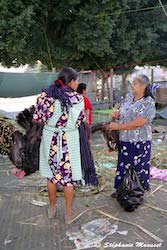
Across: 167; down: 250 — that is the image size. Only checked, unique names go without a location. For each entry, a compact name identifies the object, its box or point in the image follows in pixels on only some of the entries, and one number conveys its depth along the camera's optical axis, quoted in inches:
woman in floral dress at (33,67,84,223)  158.2
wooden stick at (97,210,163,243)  150.6
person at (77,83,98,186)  168.1
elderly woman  174.2
